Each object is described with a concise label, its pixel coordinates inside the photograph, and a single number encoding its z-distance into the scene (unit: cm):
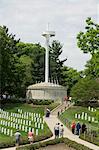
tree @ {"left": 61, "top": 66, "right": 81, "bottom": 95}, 10306
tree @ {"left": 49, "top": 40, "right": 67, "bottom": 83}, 10506
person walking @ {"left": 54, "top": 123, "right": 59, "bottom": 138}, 3359
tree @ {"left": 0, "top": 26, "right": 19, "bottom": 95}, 7081
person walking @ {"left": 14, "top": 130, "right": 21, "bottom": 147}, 2945
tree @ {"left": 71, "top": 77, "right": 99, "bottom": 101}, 6444
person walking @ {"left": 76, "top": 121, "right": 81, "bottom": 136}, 3494
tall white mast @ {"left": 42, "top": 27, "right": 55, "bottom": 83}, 7807
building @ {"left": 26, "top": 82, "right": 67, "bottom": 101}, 7438
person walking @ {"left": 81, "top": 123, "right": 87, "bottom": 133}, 3466
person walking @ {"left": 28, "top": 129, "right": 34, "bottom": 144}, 3032
